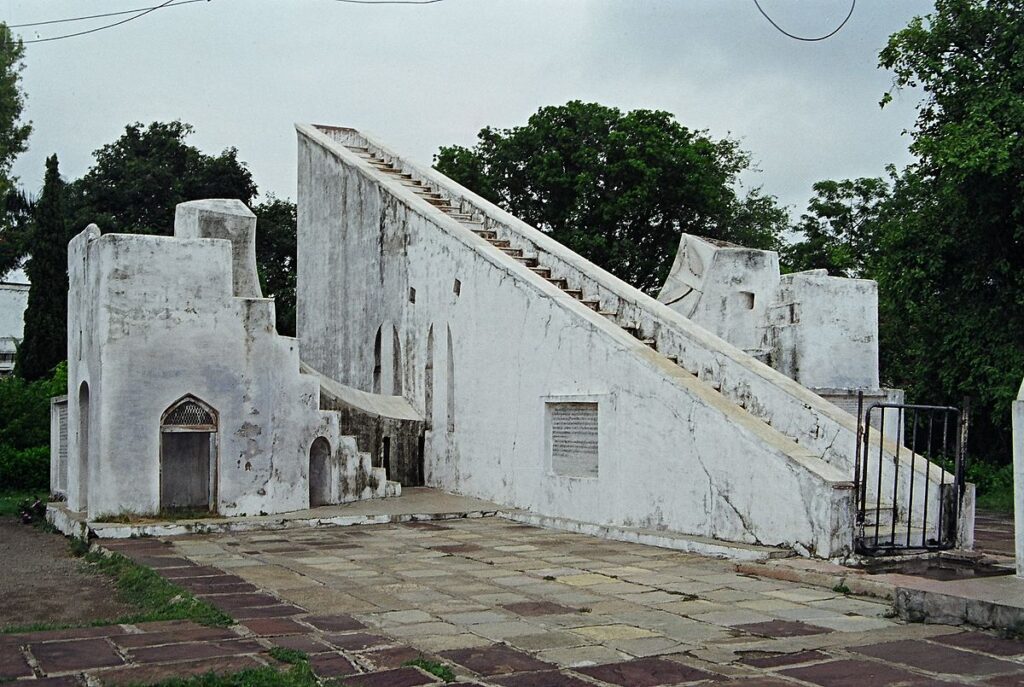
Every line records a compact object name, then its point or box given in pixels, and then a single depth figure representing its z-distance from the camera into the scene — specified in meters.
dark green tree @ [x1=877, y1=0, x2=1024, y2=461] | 14.09
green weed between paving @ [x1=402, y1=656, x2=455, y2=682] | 5.01
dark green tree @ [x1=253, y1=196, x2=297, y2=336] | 28.73
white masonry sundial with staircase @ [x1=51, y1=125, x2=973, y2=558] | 9.32
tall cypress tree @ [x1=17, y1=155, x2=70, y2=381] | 21.16
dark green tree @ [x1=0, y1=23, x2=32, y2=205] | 26.06
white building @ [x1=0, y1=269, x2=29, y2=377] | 28.47
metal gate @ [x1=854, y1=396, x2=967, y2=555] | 7.94
